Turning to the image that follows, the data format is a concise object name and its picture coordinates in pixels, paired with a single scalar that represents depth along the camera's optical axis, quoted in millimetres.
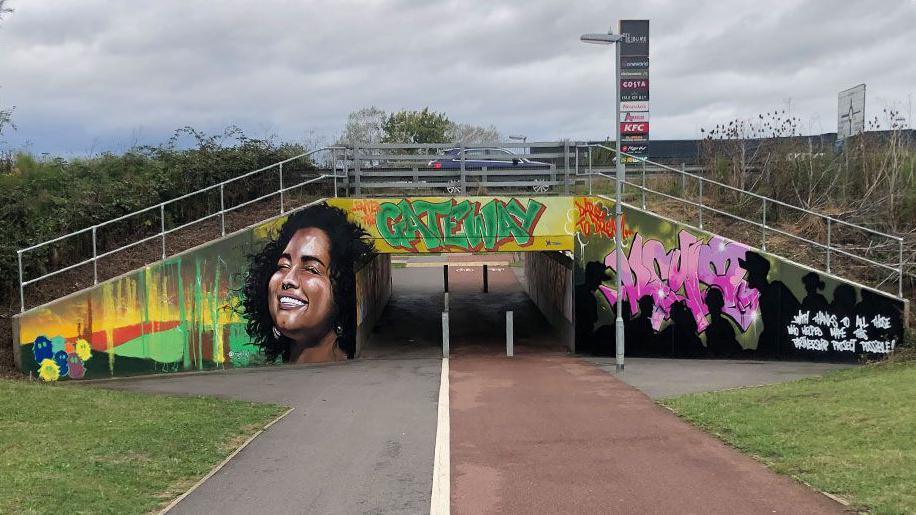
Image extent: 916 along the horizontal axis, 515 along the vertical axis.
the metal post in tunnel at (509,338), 19000
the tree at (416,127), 61469
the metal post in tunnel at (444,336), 19016
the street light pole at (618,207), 15375
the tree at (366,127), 62797
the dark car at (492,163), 20109
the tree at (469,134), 70188
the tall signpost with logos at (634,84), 28217
